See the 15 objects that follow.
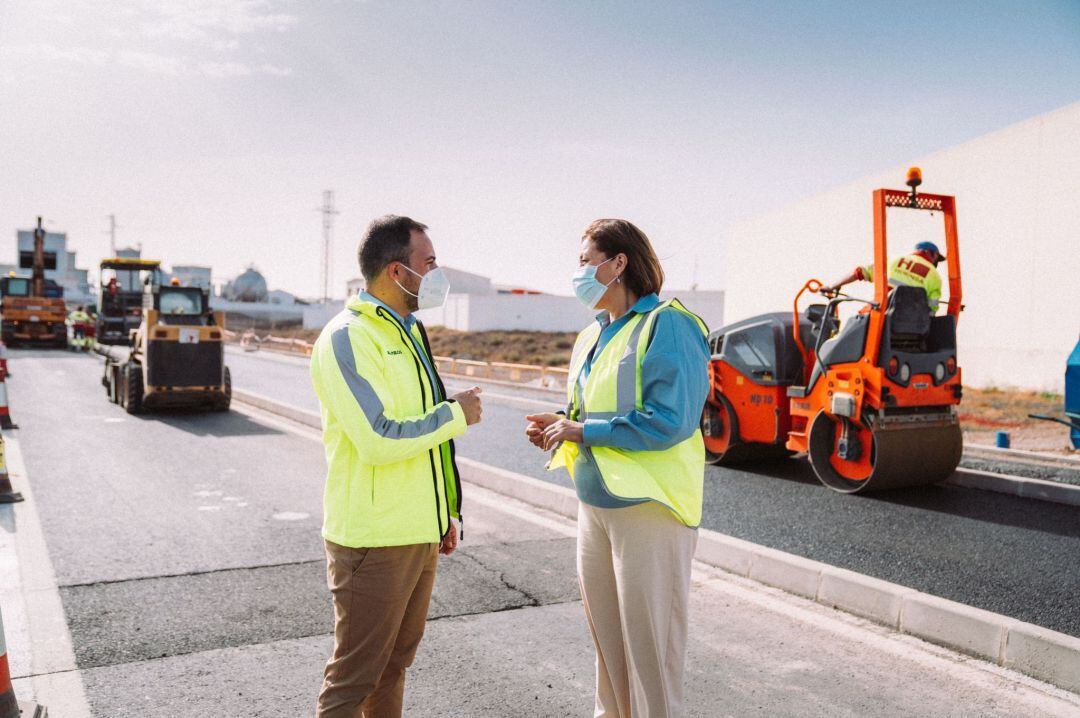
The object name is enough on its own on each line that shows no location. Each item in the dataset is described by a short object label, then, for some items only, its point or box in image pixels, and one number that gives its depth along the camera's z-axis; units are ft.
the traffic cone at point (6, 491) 23.20
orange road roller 24.76
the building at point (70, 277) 221.25
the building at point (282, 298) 283.38
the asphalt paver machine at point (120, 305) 75.87
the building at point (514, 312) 170.60
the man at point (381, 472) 8.25
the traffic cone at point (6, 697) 9.14
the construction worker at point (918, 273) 24.97
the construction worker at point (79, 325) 102.12
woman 8.79
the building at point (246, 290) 272.10
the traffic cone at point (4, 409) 33.71
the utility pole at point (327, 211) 241.96
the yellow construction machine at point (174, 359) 43.57
